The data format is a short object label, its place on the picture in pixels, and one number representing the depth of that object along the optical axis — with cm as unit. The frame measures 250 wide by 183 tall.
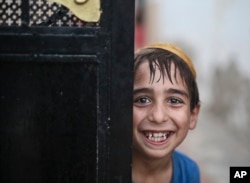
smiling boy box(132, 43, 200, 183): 181
